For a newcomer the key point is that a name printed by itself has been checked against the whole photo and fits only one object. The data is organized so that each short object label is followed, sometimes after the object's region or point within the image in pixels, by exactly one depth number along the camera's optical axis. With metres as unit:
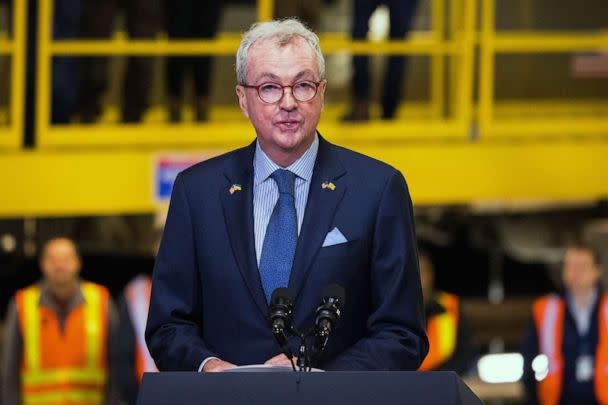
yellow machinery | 17.52
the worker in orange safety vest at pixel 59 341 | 16.66
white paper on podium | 6.27
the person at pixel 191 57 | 19.37
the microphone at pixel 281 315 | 6.26
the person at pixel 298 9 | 19.41
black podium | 5.93
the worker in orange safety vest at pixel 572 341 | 16.44
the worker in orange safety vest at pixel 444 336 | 16.06
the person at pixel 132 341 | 16.05
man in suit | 7.05
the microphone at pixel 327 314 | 6.36
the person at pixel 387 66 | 18.66
